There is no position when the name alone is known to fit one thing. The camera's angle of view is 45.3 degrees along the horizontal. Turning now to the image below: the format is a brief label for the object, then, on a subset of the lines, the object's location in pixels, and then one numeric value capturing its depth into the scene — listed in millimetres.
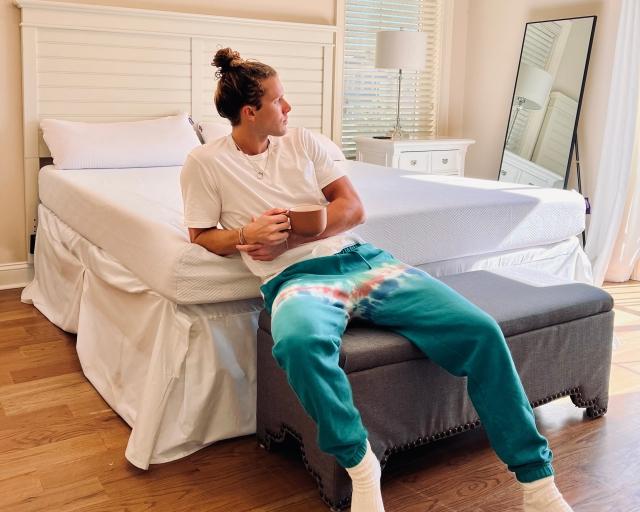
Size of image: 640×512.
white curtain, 4070
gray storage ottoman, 1859
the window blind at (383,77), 4910
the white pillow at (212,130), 3998
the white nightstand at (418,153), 4621
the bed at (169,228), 2115
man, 1640
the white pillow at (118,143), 3576
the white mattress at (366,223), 2094
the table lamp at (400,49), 4520
